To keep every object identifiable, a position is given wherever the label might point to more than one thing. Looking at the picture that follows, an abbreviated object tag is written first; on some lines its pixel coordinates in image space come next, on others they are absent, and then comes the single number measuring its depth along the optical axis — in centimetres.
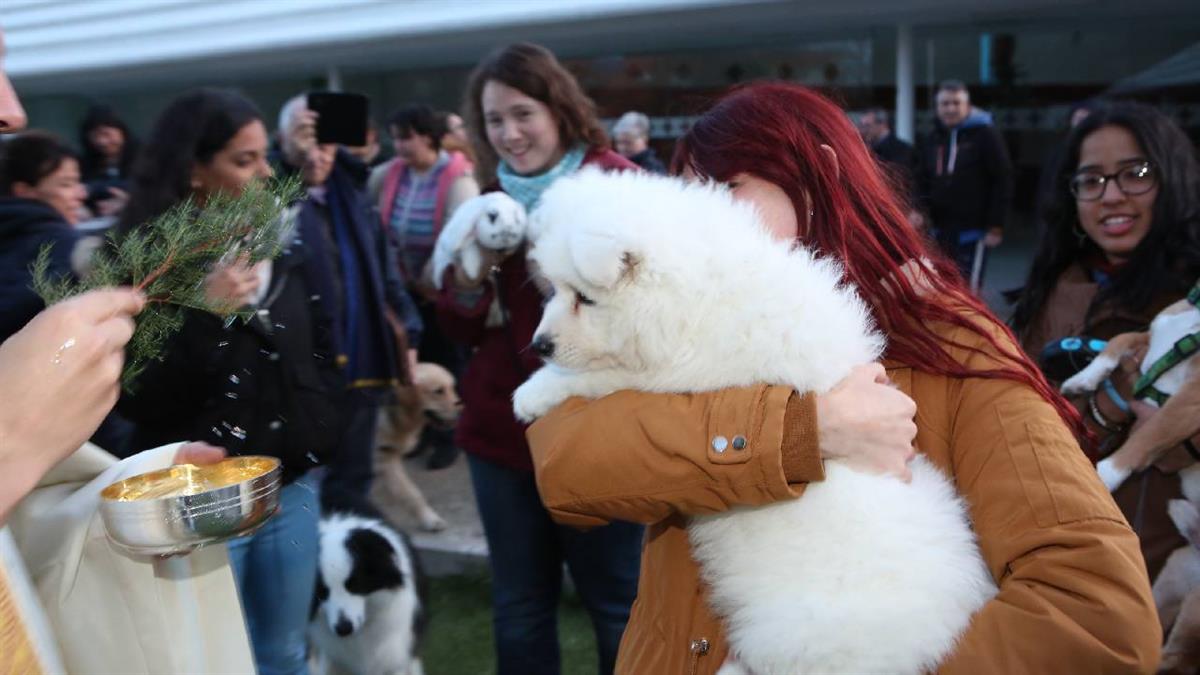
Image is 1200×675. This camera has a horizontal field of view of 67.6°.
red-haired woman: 132
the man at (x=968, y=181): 906
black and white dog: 367
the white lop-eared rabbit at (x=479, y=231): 301
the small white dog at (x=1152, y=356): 261
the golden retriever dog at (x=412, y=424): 596
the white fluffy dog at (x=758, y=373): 144
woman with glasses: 274
